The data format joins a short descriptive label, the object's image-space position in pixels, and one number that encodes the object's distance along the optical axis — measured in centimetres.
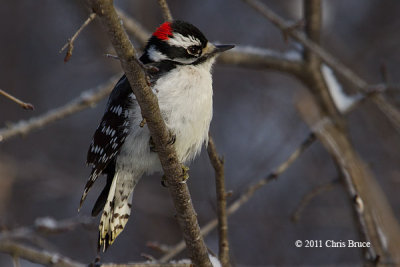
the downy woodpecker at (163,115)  734
